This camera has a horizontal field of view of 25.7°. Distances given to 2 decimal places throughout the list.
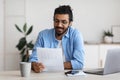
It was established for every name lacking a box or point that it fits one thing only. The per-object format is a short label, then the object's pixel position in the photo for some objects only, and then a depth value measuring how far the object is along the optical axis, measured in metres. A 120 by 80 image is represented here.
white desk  1.98
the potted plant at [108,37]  5.74
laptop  2.22
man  2.69
